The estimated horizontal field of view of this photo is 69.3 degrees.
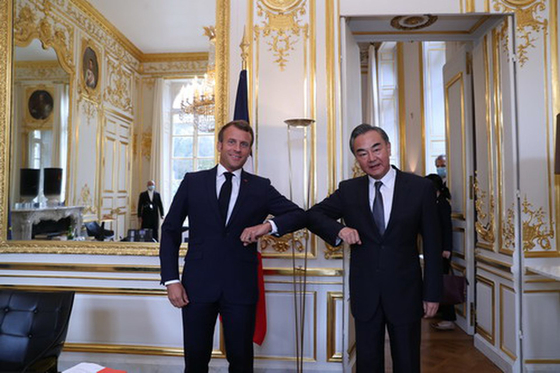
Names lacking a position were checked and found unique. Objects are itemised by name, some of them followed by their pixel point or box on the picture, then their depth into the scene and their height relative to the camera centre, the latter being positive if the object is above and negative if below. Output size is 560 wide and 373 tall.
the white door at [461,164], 3.73 +0.34
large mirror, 3.12 +0.72
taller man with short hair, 1.91 -0.25
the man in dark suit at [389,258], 1.83 -0.27
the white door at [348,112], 2.90 +0.67
